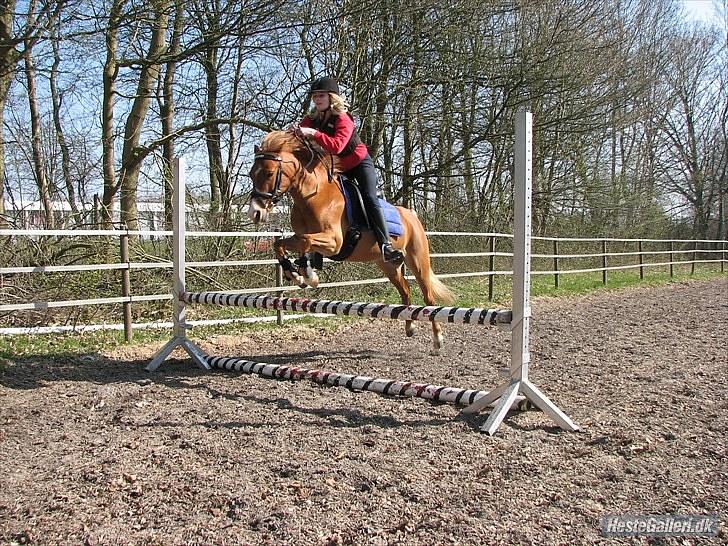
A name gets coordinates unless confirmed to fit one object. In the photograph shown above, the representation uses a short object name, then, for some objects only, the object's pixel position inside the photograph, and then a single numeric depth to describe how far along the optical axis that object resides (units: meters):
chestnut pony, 4.79
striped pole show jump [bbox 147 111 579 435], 3.95
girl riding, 5.12
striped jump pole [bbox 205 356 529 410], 4.20
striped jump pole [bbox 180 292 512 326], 4.08
